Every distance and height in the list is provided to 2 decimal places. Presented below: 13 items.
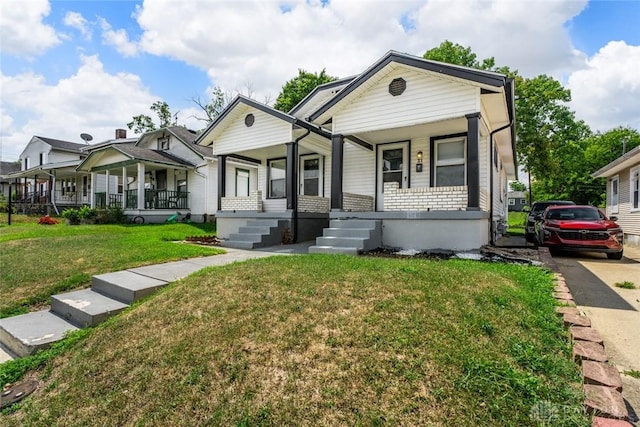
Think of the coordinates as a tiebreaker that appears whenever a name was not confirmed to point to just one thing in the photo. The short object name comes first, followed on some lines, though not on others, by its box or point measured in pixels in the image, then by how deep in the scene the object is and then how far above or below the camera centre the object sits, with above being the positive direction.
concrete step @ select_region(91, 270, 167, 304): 4.83 -1.11
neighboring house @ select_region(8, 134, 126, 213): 23.86 +2.87
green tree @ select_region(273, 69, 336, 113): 24.88 +9.56
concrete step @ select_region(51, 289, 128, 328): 4.36 -1.31
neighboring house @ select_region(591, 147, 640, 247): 12.81 +0.99
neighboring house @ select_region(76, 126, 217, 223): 18.55 +2.40
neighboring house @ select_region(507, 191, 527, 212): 66.75 +2.96
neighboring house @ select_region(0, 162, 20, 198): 35.69 +5.07
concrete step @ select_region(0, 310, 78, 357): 3.89 -1.50
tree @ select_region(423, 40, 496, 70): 21.62 +10.42
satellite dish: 30.05 +6.84
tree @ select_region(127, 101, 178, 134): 34.95 +9.92
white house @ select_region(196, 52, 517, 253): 7.72 +1.86
